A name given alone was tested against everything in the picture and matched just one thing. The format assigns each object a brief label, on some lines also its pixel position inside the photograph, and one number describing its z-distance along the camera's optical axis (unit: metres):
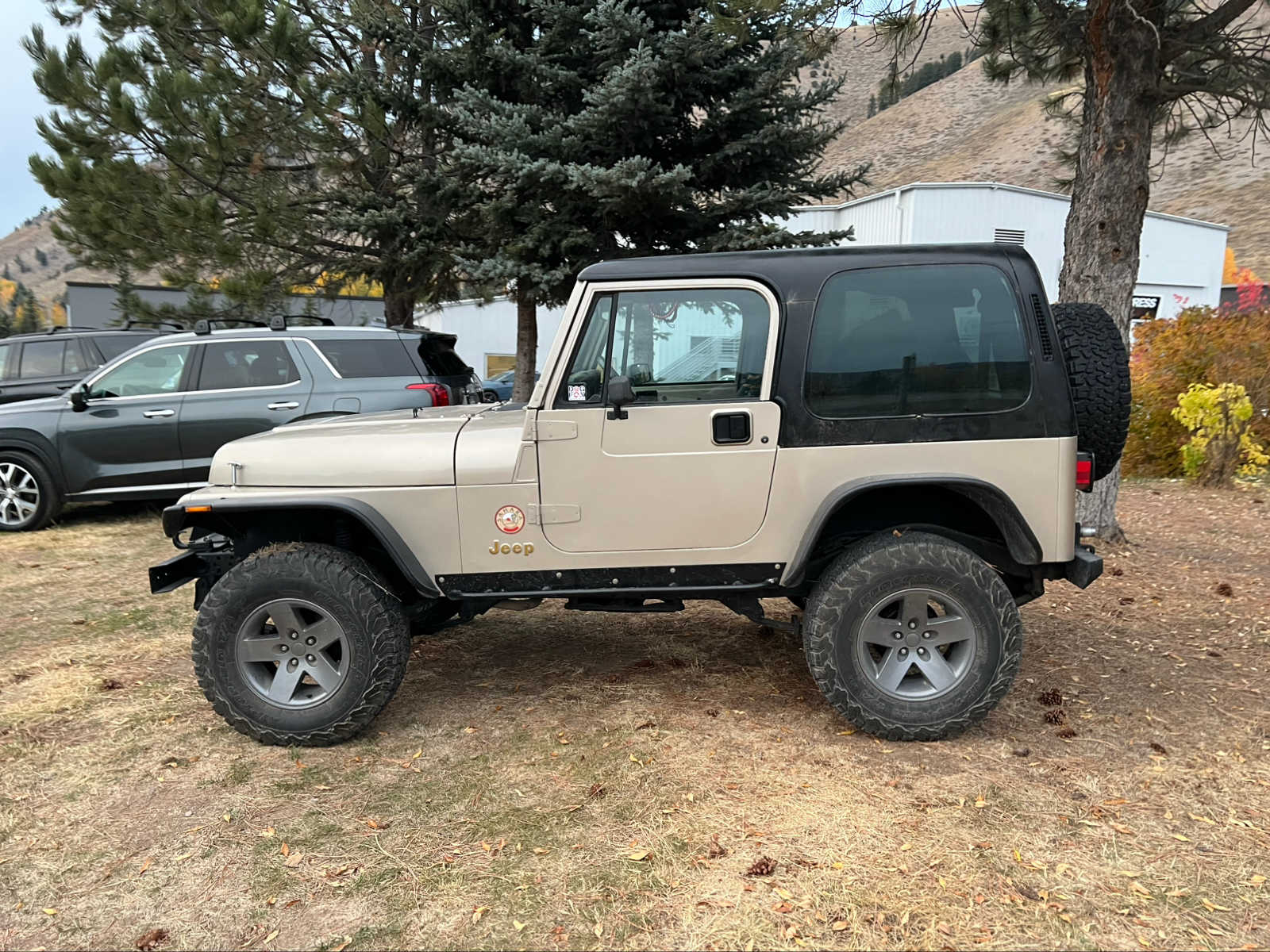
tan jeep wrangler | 3.51
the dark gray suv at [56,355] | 9.48
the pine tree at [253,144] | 9.30
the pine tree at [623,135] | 8.66
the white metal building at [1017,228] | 19.62
